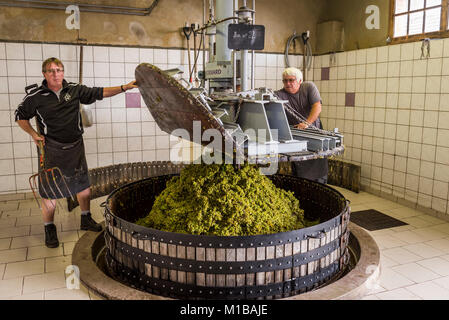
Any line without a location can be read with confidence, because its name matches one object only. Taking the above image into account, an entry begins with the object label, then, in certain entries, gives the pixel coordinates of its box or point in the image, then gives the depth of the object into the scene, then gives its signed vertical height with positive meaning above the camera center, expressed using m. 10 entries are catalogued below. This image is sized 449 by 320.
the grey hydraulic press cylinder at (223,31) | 2.81 +0.48
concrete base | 2.54 -1.22
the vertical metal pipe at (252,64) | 2.73 +0.24
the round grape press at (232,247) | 2.38 -0.96
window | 4.26 +0.94
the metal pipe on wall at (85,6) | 4.57 +1.08
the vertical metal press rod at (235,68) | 2.75 +0.21
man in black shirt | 3.52 -0.23
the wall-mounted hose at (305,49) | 6.00 +0.78
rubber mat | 4.06 -1.25
